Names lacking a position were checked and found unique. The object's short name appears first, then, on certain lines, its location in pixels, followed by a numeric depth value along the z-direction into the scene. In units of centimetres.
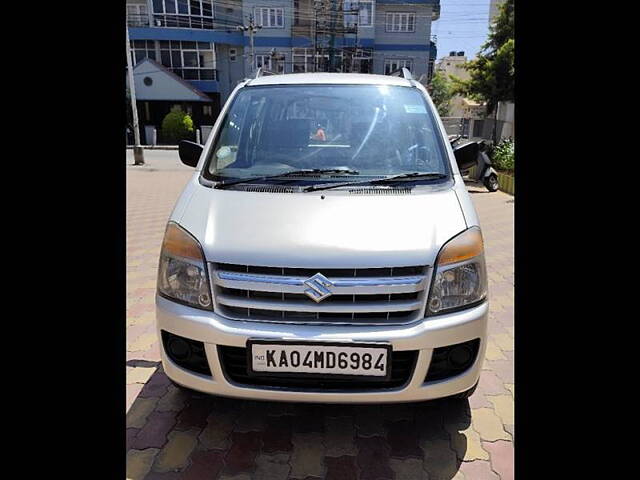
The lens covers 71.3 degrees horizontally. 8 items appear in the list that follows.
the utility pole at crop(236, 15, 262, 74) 2899
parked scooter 298
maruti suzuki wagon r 192
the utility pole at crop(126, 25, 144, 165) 1681
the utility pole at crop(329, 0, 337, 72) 2822
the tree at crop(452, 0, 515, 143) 1463
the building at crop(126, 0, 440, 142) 2958
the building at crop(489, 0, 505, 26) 1537
